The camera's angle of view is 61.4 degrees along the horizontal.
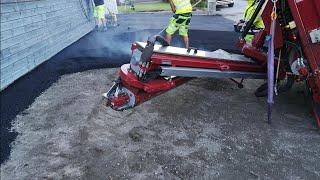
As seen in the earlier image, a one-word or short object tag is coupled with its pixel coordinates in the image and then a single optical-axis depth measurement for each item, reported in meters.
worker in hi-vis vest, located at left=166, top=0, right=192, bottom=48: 4.52
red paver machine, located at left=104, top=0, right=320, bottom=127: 2.84
